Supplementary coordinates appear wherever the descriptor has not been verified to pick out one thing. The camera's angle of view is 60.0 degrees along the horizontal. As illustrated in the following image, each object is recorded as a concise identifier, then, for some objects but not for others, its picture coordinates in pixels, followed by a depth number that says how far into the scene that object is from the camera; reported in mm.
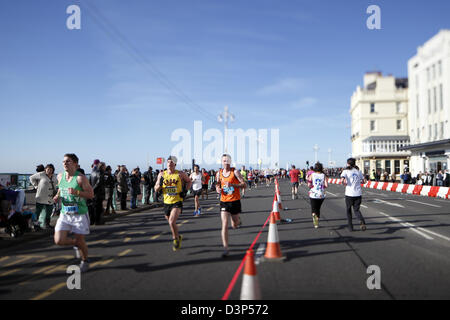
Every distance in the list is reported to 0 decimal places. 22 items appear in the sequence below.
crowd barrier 22822
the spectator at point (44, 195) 10578
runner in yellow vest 7668
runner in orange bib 7438
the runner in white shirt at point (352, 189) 9758
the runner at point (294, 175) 20531
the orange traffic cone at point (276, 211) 11273
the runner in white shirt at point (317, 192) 10398
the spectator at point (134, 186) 17048
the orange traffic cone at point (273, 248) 6528
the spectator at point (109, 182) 13328
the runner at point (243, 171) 27258
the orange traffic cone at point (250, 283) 3848
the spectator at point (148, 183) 18672
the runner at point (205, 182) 21875
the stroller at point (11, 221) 9055
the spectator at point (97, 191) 11781
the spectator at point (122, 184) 15367
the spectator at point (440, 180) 28734
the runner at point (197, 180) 17042
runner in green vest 6047
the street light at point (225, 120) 44906
